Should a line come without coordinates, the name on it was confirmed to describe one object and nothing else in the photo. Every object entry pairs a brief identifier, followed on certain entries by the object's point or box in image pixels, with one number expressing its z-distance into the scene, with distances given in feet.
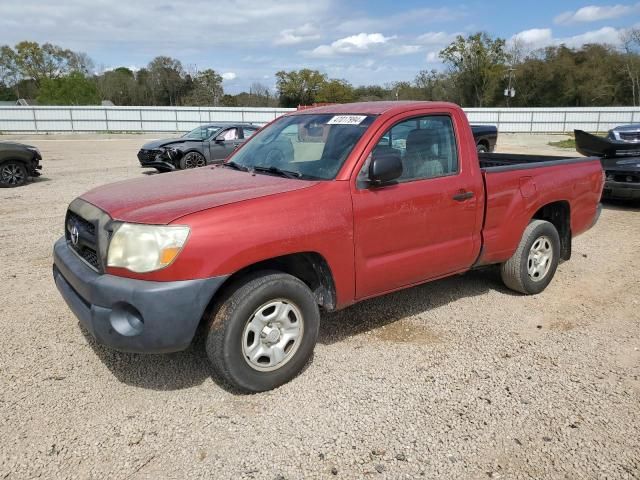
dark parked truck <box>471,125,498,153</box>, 50.55
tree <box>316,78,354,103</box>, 258.78
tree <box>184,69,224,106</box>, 239.30
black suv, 39.32
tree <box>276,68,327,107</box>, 260.62
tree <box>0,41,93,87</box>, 254.68
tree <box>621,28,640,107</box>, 169.78
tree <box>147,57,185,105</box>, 241.96
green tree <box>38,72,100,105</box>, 197.47
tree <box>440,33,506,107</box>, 212.64
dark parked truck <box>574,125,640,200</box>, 29.48
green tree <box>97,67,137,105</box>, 231.91
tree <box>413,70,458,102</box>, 220.02
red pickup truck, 9.64
